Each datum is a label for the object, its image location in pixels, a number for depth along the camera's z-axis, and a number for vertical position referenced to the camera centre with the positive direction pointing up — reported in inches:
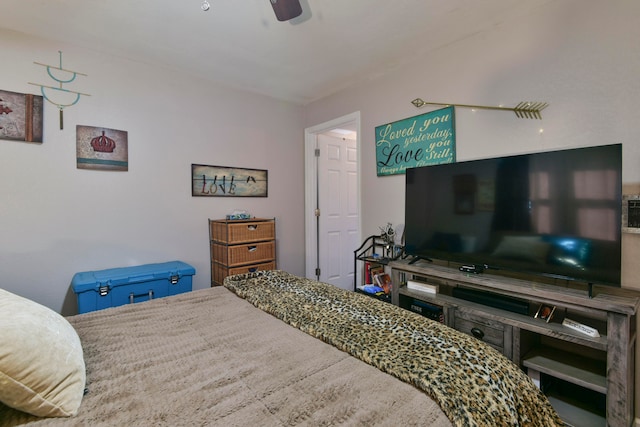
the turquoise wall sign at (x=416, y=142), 96.6 +23.9
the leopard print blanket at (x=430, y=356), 33.6 -19.3
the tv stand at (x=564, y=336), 55.4 -26.7
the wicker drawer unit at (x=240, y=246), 114.0 -13.7
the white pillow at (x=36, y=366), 29.4 -16.1
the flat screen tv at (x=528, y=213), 61.4 -0.5
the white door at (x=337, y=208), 152.8 +1.9
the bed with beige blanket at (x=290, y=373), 31.4 -20.6
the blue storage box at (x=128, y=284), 87.0 -22.1
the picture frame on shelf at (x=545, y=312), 66.1 -22.5
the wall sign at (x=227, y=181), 119.8 +12.7
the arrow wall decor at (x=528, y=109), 77.8 +26.9
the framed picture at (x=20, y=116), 85.4 +27.6
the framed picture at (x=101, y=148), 96.0 +20.8
